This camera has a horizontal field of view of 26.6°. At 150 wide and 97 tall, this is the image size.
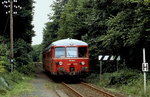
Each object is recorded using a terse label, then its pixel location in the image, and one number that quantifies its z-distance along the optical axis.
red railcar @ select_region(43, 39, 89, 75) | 22.89
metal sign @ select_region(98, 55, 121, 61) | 20.88
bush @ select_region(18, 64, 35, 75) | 30.39
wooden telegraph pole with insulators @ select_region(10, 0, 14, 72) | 26.67
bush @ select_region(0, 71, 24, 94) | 16.11
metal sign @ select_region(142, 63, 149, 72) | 14.53
